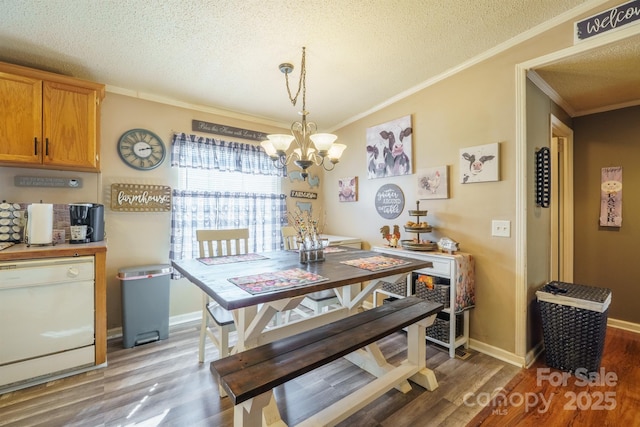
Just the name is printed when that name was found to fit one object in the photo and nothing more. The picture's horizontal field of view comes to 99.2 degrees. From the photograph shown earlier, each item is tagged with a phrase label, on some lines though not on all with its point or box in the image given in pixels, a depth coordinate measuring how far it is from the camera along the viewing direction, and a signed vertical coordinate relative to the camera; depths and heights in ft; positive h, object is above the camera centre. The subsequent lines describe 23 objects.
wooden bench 4.00 -2.36
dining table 4.66 -1.25
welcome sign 5.56 +4.19
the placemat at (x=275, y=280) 4.71 -1.24
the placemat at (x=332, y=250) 8.39 -1.10
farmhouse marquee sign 8.98 +0.58
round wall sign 10.42 +0.56
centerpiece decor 6.81 -0.71
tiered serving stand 8.75 -0.89
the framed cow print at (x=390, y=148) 10.04 +2.62
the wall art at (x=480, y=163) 7.67 +1.53
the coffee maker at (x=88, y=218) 7.51 -0.10
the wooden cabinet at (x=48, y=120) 6.89 +2.52
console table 7.68 -2.31
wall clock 9.17 +2.27
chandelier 6.26 +1.64
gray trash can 8.23 -2.77
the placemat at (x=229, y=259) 6.83 -1.17
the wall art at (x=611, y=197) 9.48 +0.66
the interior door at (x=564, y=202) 10.36 +0.53
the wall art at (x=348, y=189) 12.37 +1.23
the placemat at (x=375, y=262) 6.25 -1.17
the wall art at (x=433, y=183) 8.87 +1.10
